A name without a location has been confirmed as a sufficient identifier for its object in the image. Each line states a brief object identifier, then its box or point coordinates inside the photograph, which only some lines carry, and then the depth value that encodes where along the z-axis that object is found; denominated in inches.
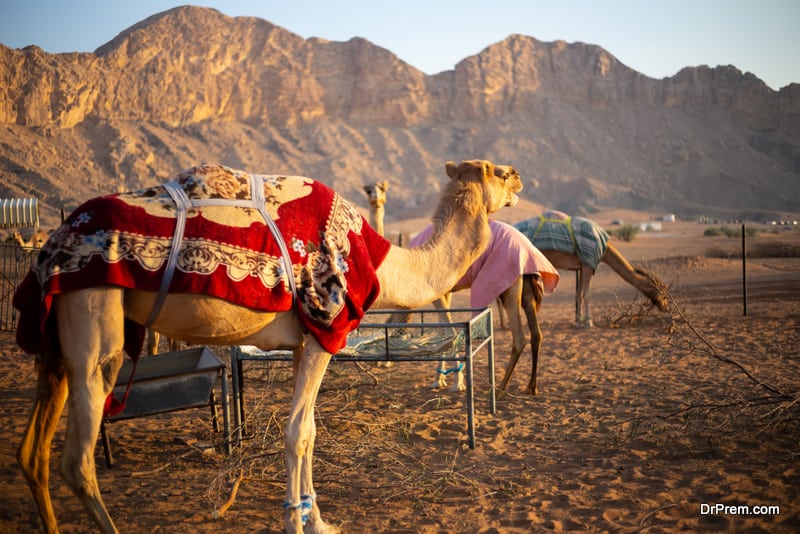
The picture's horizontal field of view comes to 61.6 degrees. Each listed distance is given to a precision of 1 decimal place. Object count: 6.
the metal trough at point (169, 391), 208.8
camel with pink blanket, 295.6
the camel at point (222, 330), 133.5
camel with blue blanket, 492.7
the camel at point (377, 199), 404.5
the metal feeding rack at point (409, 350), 221.9
